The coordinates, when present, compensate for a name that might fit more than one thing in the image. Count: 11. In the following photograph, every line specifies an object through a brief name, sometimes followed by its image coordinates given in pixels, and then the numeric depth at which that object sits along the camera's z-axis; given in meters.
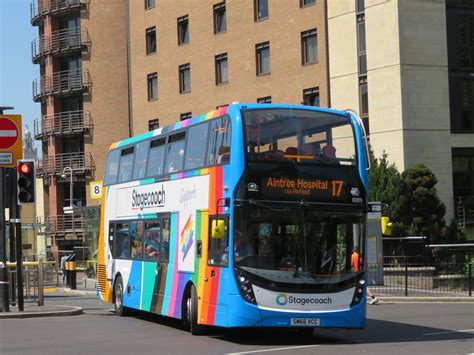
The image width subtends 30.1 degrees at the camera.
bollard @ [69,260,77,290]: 36.00
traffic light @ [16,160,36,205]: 21.27
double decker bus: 14.81
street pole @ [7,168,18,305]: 22.22
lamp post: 60.39
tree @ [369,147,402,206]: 34.75
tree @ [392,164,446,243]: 34.78
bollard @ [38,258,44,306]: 23.56
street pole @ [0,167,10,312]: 20.89
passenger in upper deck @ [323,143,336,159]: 15.50
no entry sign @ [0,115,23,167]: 21.42
